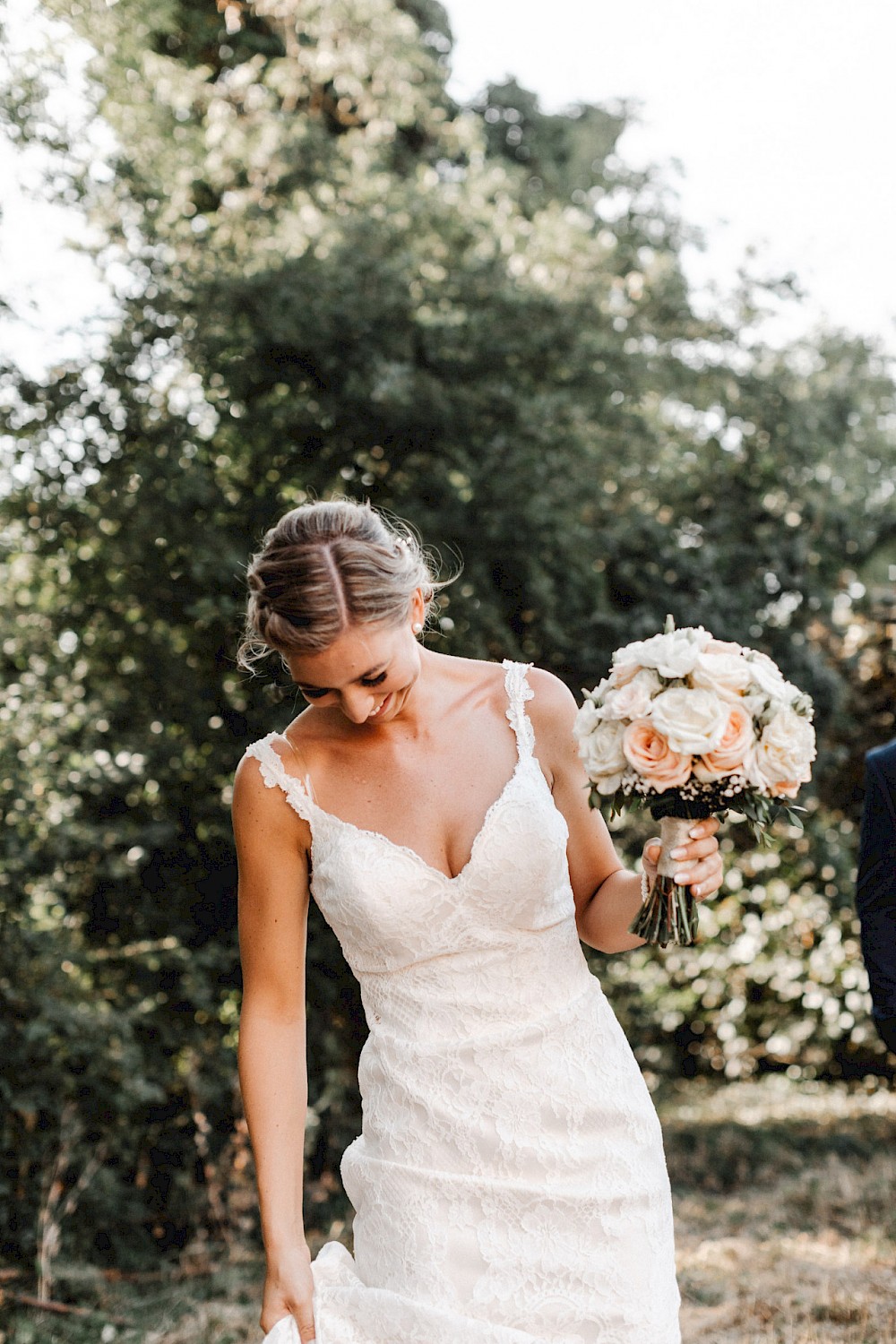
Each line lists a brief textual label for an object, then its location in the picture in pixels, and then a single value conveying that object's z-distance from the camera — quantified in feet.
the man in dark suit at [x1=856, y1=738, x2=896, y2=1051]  10.44
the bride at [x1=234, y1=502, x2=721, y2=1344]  7.34
